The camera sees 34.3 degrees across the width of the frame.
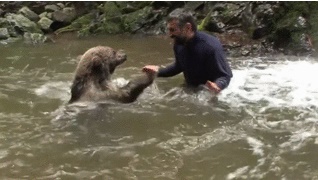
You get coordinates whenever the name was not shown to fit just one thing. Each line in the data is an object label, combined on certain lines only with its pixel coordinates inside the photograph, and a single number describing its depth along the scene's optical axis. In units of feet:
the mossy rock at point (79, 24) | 51.19
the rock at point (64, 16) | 53.42
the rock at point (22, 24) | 50.11
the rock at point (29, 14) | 53.91
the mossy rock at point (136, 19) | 49.14
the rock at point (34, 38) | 46.96
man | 22.49
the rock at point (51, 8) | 55.99
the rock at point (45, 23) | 51.29
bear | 21.81
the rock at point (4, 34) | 48.08
